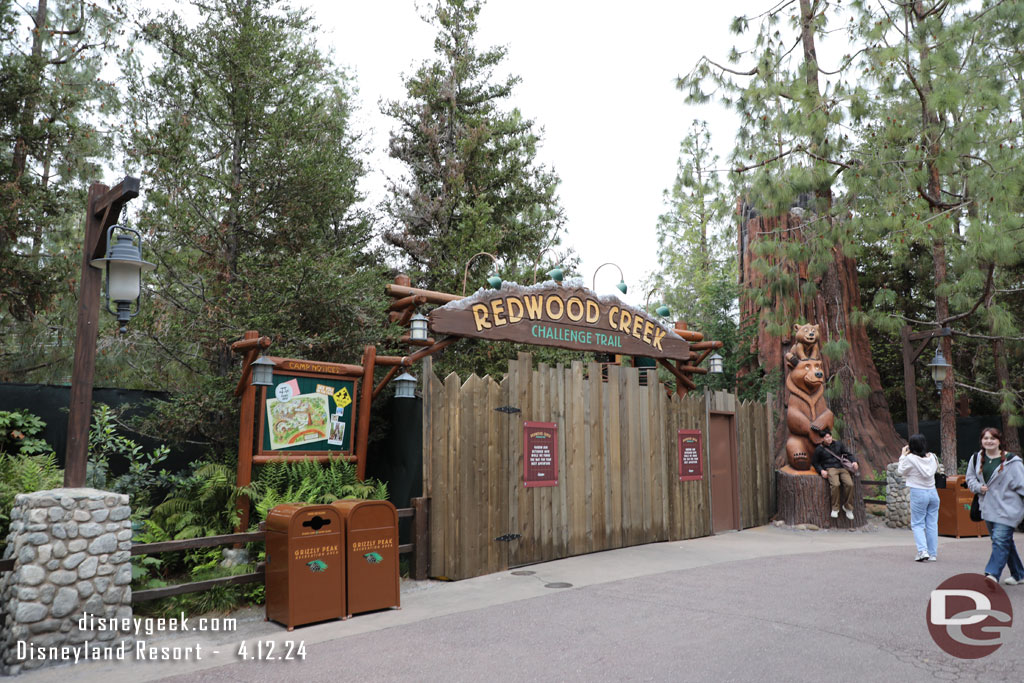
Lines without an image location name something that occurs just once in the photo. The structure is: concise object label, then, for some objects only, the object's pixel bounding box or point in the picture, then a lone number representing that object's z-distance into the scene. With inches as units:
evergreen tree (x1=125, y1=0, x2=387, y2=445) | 416.5
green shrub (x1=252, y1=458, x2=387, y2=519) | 330.0
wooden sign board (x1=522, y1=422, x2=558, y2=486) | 376.2
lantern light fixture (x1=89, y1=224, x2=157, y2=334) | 243.9
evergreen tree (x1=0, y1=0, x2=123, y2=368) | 478.6
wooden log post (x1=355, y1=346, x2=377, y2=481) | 361.4
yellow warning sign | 361.7
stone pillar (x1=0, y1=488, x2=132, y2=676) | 219.1
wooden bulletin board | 337.1
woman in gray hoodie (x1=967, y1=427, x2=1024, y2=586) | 303.0
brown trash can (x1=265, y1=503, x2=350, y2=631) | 256.8
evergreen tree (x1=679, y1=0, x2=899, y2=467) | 584.7
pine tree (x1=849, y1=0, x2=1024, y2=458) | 504.7
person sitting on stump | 510.9
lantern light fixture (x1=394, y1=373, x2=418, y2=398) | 363.2
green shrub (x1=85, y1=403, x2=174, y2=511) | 358.3
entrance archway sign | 374.3
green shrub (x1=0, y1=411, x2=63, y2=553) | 284.4
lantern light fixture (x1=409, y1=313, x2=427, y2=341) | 351.3
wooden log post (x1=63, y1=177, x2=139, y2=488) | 245.3
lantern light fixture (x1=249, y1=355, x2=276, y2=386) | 317.7
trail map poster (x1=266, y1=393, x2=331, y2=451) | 338.3
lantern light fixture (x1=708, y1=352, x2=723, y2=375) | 527.5
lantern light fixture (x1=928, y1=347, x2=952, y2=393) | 538.9
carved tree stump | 514.9
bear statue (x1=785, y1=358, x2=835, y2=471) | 528.4
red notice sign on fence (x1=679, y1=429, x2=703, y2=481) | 469.5
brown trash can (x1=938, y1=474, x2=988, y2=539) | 493.0
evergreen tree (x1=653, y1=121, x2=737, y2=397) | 1312.7
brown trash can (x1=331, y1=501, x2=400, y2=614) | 272.5
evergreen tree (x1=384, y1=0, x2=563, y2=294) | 668.7
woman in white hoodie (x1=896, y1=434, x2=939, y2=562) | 374.3
